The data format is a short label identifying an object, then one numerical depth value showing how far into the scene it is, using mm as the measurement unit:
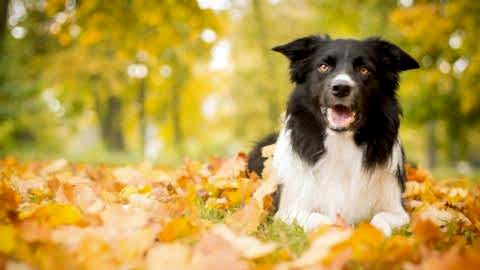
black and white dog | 3729
